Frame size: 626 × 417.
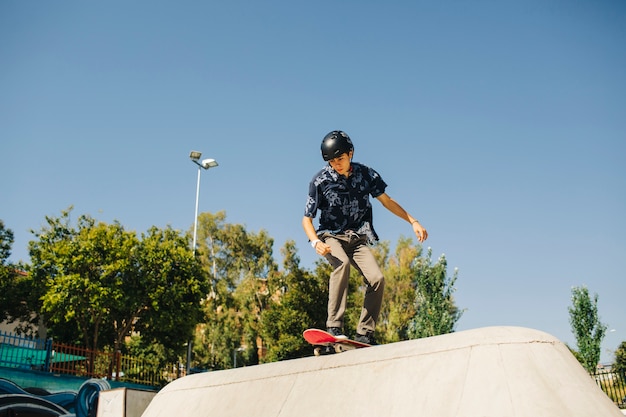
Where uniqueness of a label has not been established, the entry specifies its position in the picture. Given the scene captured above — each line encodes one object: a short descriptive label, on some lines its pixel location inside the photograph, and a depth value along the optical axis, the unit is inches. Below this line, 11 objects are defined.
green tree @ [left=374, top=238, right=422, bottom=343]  1630.2
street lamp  1262.9
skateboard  172.6
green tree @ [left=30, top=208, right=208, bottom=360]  968.3
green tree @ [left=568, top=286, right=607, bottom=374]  992.9
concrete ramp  101.1
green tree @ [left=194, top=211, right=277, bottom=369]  1648.6
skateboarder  193.2
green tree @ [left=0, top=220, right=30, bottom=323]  1051.3
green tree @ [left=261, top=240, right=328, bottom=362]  1338.6
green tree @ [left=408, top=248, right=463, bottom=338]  1267.2
